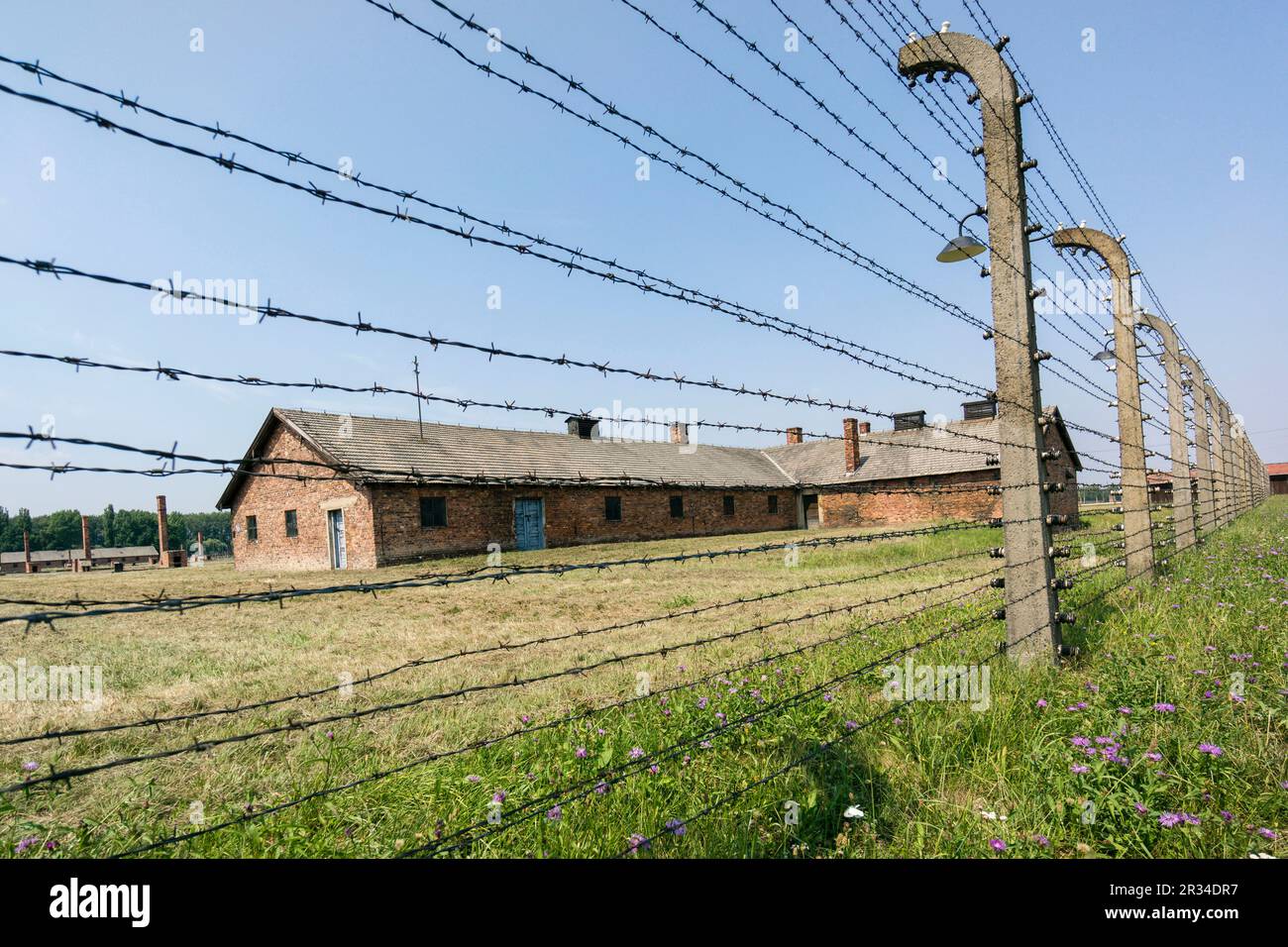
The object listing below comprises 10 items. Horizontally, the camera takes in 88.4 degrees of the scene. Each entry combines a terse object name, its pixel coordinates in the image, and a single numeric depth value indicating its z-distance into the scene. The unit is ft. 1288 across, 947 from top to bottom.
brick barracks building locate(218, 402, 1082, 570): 66.74
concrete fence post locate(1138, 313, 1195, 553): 31.78
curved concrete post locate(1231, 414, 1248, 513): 63.65
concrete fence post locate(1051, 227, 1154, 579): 22.77
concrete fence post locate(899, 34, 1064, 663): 13.37
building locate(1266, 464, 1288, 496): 273.07
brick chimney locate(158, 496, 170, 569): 110.21
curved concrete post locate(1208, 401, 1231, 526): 49.19
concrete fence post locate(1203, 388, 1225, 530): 45.50
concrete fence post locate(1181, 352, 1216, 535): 39.11
